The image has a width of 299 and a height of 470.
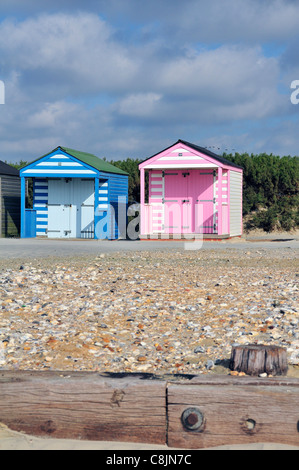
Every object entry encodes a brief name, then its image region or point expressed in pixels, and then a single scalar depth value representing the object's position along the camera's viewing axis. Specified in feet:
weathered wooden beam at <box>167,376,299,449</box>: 13.75
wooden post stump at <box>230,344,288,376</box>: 16.08
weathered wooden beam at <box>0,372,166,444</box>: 14.21
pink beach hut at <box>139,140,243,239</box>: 77.87
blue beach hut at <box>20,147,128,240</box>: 79.00
